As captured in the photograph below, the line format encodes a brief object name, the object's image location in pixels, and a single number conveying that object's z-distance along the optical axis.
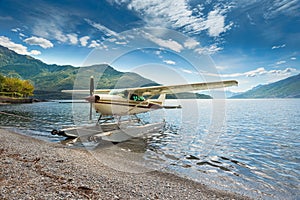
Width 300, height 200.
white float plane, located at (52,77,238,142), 11.19
